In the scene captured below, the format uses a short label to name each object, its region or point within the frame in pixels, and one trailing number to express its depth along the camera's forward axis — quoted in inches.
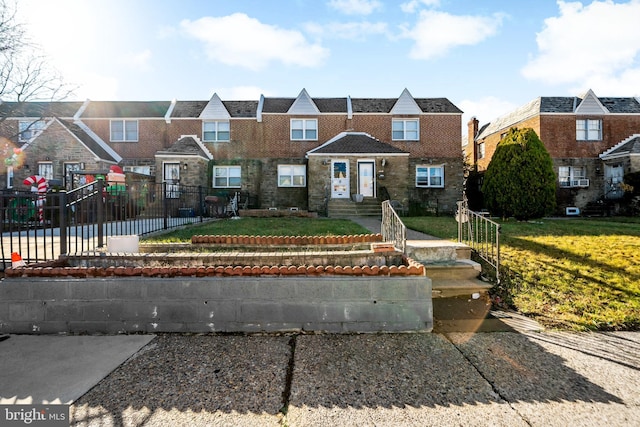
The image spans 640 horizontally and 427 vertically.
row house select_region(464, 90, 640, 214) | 864.9
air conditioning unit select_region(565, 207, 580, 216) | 855.1
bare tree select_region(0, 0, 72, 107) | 657.0
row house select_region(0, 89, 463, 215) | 820.6
